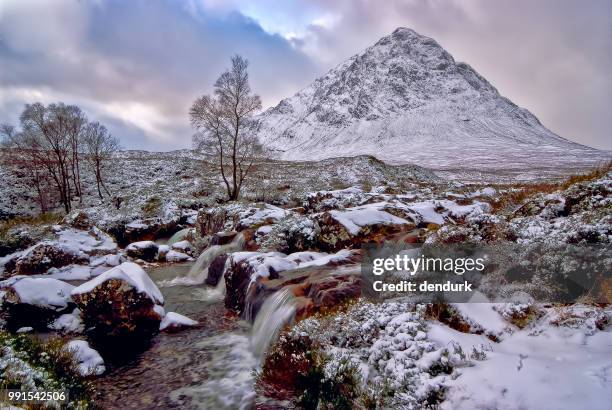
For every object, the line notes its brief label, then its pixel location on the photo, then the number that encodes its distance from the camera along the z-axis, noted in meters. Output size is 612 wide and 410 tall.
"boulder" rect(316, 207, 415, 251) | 12.45
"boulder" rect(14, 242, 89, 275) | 15.32
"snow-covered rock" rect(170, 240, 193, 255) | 20.98
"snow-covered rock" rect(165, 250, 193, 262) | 19.73
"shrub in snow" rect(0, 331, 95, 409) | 5.05
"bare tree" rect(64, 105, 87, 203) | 30.77
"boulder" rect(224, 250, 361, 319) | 7.62
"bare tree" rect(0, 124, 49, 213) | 33.72
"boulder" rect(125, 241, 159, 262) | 20.08
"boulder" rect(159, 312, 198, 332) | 9.88
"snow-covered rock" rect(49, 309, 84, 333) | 9.31
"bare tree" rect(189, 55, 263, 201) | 26.45
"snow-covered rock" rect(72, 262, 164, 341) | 9.09
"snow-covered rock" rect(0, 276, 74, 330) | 9.44
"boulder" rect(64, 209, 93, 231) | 19.83
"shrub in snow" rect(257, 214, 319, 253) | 13.82
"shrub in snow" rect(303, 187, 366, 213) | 19.67
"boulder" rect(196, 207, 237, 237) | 22.05
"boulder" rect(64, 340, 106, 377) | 7.21
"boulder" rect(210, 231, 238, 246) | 18.21
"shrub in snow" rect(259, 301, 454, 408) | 4.52
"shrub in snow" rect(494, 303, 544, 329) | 5.45
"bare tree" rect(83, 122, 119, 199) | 35.50
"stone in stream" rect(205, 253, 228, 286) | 14.96
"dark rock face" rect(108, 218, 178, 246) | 24.64
